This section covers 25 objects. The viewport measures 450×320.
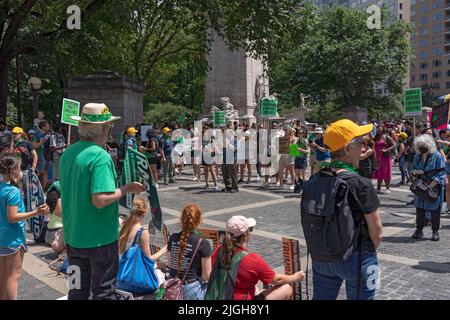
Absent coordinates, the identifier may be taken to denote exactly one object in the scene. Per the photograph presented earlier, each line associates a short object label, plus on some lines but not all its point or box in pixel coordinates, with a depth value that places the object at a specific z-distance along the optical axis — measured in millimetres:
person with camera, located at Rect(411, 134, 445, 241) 7363
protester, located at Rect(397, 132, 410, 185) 14781
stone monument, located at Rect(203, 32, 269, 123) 24844
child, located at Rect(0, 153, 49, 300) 4355
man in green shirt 3408
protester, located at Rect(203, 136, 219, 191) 13648
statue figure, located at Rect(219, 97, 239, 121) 23594
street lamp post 21141
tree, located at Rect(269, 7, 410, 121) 44719
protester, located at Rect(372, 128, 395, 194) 12641
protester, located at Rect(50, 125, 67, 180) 12933
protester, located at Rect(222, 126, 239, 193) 13125
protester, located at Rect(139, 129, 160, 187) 13891
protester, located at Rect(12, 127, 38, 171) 11477
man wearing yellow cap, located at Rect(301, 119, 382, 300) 3068
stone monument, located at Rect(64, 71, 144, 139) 17000
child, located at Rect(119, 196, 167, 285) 4955
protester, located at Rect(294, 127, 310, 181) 12961
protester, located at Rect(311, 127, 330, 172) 11891
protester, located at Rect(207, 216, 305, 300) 3715
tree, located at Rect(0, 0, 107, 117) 15086
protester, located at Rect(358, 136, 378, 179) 11414
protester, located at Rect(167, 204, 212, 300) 4293
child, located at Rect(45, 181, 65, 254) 6637
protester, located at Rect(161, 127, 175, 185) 14930
